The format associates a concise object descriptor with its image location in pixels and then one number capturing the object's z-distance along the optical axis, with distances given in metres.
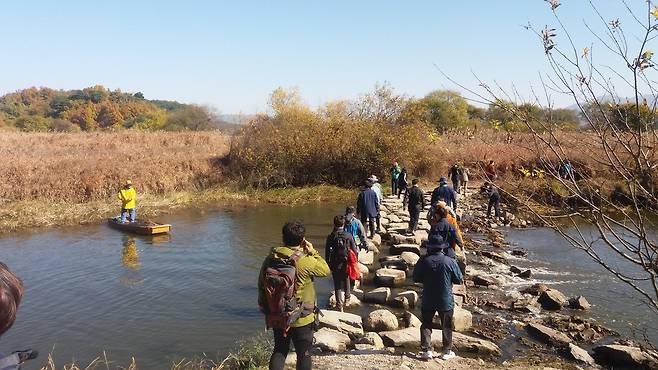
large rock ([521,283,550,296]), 10.96
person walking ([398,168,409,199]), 21.89
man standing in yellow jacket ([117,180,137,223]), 18.12
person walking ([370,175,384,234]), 14.89
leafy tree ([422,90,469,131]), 51.91
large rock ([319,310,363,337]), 8.47
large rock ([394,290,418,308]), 10.16
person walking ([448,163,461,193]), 22.11
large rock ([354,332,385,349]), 7.94
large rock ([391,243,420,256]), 13.73
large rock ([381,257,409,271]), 12.48
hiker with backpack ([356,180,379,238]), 13.45
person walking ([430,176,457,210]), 14.76
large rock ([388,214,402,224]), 17.73
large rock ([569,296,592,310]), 10.23
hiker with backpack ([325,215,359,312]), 8.95
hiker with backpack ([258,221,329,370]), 5.25
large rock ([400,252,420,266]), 12.71
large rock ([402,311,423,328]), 8.83
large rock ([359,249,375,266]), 12.91
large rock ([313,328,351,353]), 7.79
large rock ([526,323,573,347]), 8.24
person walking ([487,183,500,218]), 18.92
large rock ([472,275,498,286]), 11.70
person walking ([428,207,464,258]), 8.39
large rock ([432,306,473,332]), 8.87
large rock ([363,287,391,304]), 10.32
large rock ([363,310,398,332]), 8.72
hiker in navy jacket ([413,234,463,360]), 6.79
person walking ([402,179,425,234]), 14.48
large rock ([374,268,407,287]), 11.50
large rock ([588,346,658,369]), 7.48
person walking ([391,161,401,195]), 23.08
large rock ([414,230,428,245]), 14.84
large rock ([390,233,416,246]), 14.66
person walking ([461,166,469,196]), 23.17
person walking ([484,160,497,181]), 15.46
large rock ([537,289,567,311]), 10.19
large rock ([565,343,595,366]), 7.69
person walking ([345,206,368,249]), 10.43
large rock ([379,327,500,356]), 7.95
